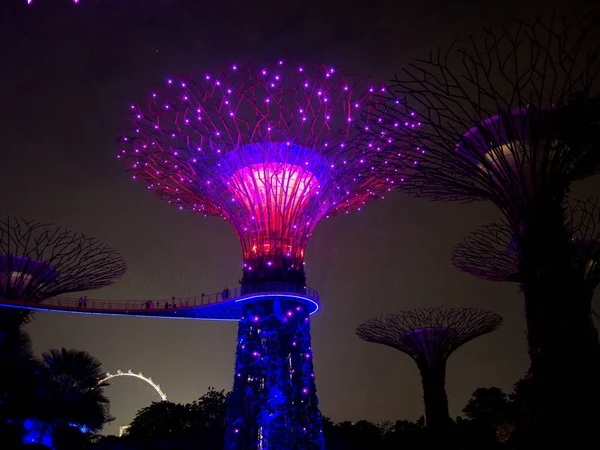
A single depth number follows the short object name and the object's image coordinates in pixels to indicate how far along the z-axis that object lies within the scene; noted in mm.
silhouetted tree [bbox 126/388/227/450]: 37594
